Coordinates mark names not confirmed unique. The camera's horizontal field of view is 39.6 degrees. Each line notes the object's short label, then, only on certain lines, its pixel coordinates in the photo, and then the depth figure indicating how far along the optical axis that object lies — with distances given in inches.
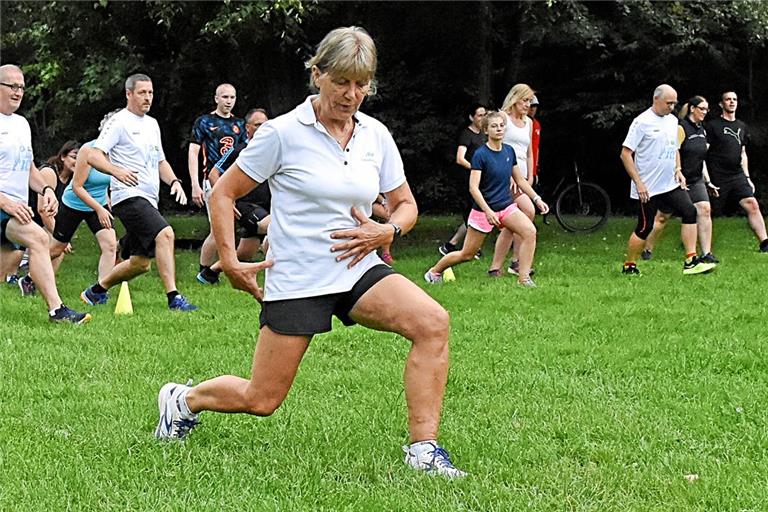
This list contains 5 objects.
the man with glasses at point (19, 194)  337.1
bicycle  734.5
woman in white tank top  467.8
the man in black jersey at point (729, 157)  555.2
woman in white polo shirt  176.4
